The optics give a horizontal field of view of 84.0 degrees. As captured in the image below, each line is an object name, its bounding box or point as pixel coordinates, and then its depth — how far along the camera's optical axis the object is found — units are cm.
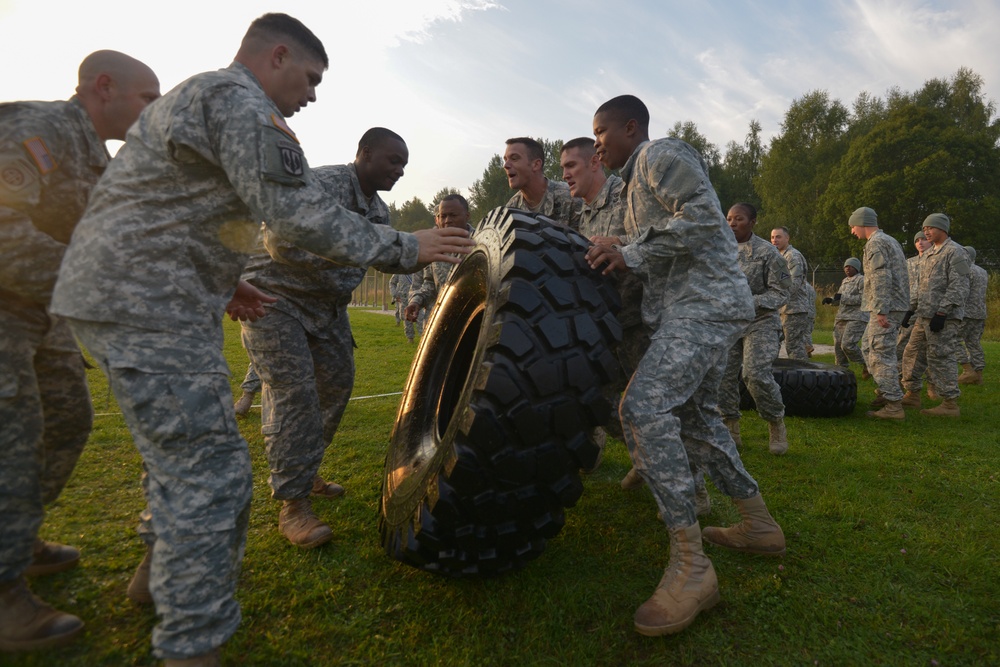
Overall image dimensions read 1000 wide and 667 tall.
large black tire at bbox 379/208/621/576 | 214
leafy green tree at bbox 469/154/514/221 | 6103
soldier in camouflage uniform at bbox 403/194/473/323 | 580
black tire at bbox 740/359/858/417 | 605
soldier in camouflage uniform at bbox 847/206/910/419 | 655
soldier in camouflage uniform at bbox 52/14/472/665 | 178
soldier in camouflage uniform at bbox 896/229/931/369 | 820
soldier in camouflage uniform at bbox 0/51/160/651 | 211
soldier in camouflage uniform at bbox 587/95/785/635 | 241
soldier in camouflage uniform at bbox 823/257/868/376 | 909
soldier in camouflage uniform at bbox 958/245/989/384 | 851
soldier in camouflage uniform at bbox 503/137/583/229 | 512
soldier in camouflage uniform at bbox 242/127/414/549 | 319
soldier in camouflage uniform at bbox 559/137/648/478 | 328
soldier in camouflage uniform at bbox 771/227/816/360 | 826
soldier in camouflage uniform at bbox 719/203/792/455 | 492
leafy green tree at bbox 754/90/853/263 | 4438
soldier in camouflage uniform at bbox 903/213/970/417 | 690
